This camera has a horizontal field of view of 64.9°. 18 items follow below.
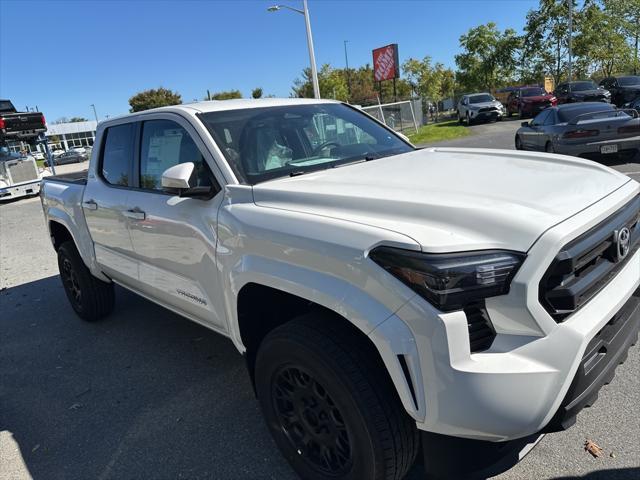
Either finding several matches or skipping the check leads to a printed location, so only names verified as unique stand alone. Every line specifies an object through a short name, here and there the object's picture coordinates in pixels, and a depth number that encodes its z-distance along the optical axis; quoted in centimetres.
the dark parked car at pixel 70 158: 5484
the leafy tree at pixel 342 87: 5194
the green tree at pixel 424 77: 5003
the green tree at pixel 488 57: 4269
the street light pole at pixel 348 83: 6342
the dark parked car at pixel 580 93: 2458
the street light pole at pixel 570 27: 3519
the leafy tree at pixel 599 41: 3853
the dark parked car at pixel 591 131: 927
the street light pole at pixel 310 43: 2330
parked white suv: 2791
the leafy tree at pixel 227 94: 5203
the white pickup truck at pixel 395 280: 175
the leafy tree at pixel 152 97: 6994
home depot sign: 3288
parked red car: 2720
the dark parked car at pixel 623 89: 2420
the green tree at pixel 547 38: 3912
